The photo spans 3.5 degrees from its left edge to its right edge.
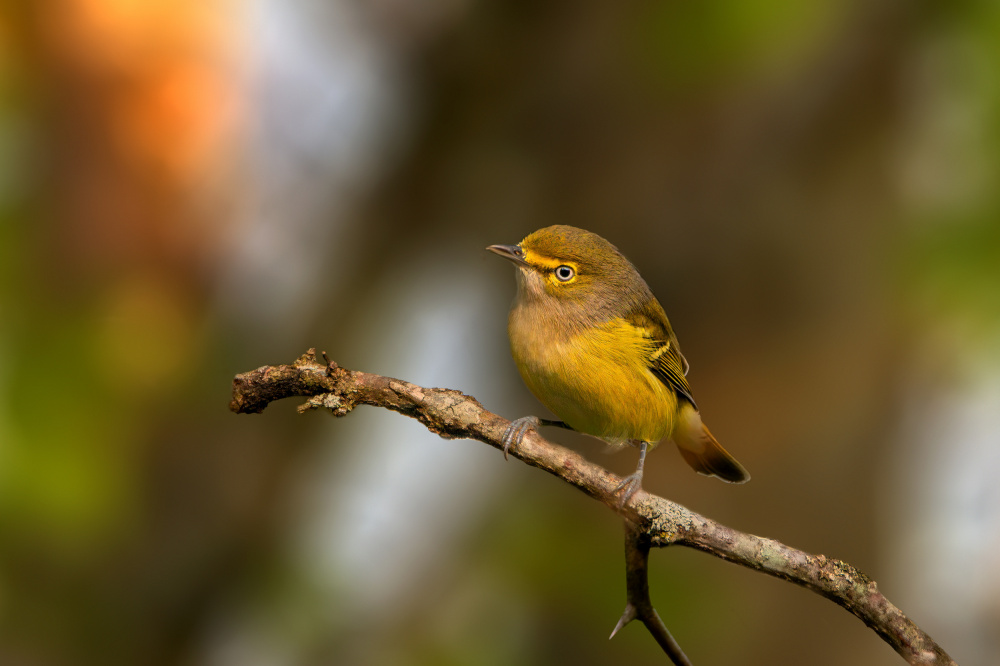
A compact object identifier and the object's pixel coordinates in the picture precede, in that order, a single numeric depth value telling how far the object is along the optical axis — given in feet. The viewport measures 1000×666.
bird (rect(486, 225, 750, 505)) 13.16
